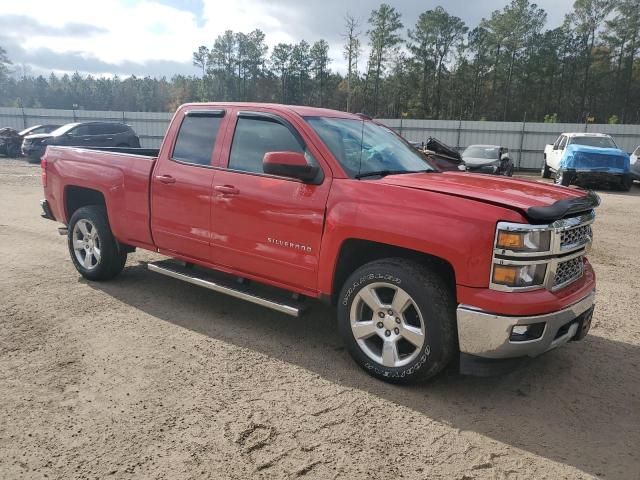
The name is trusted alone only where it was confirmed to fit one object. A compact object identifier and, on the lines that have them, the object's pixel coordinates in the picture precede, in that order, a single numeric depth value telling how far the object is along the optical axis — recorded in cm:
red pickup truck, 311
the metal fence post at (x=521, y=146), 2905
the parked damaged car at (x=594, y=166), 1645
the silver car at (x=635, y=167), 1880
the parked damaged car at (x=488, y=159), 1711
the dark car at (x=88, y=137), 1853
